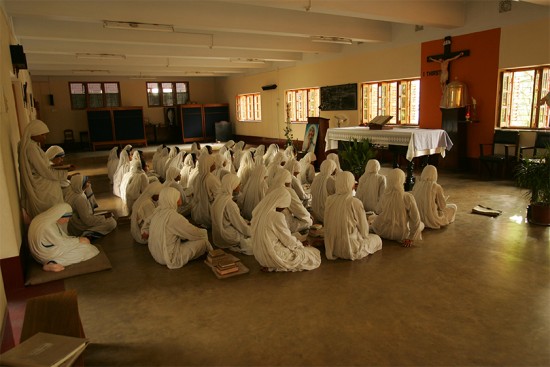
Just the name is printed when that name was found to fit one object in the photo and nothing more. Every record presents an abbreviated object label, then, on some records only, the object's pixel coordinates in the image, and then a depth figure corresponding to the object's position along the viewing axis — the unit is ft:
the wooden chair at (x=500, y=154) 28.66
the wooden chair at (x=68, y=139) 60.44
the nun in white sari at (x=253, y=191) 20.03
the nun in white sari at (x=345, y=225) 15.05
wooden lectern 35.94
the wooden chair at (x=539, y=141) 26.91
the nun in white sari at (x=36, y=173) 16.28
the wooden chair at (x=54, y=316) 8.11
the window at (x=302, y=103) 49.83
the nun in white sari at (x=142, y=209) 17.98
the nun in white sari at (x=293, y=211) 17.24
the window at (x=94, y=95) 62.28
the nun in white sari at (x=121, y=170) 28.58
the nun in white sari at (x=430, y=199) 18.62
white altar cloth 26.81
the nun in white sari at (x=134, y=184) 23.07
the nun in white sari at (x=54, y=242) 14.35
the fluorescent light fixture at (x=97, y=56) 38.06
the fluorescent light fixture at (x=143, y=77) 64.72
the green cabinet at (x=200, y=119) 65.87
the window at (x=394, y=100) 37.73
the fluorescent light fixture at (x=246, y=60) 47.52
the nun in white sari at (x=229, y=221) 16.99
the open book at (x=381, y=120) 30.62
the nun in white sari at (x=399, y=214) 16.71
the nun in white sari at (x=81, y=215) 19.40
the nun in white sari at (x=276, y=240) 13.78
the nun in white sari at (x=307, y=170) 26.45
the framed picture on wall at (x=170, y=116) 68.39
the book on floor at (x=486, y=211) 20.45
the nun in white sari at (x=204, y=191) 19.77
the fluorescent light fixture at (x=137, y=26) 25.14
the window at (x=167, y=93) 68.28
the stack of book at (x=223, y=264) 14.24
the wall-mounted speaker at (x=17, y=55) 20.83
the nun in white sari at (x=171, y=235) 14.92
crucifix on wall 32.45
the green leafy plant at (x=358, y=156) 25.93
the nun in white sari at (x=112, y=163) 33.58
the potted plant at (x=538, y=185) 18.30
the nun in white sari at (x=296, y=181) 21.20
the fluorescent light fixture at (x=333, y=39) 34.58
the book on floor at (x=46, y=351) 6.51
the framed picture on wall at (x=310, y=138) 36.42
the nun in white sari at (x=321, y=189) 20.45
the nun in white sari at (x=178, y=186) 22.45
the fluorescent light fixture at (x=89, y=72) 53.16
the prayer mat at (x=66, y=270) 14.03
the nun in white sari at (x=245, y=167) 25.34
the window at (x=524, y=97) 28.25
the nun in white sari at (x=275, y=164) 21.46
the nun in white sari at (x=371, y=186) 20.51
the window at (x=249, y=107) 62.20
